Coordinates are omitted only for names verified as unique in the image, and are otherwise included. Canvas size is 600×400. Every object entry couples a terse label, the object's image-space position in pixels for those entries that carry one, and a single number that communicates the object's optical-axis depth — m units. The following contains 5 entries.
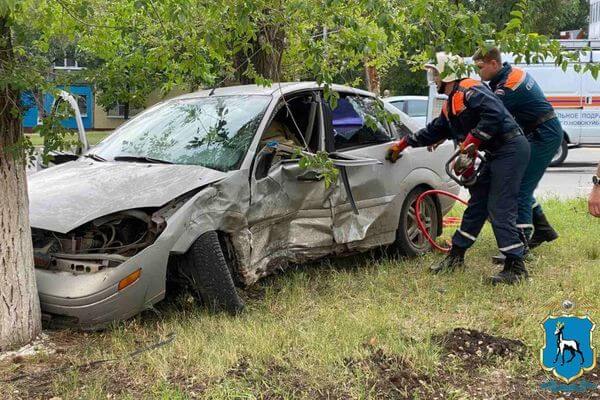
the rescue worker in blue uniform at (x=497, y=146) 4.97
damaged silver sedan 3.90
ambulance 14.38
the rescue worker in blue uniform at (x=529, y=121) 5.62
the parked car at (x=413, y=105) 16.66
